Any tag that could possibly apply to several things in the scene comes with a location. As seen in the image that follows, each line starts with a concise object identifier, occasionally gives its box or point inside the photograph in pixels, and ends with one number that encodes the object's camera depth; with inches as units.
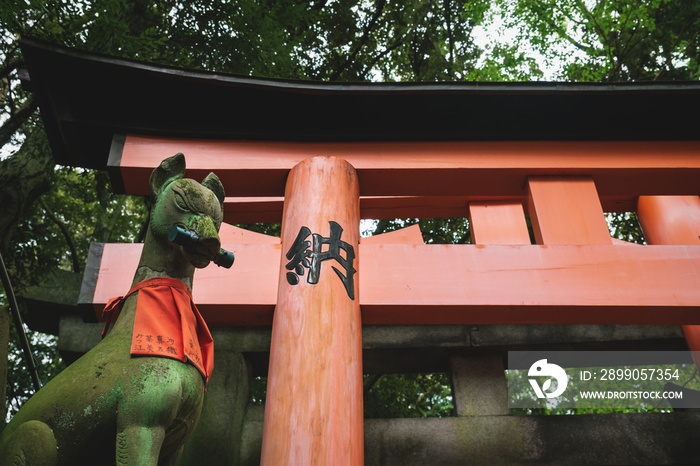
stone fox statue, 71.5
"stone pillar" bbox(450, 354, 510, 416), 180.9
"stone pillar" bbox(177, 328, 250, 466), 163.2
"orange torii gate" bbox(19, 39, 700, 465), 121.3
